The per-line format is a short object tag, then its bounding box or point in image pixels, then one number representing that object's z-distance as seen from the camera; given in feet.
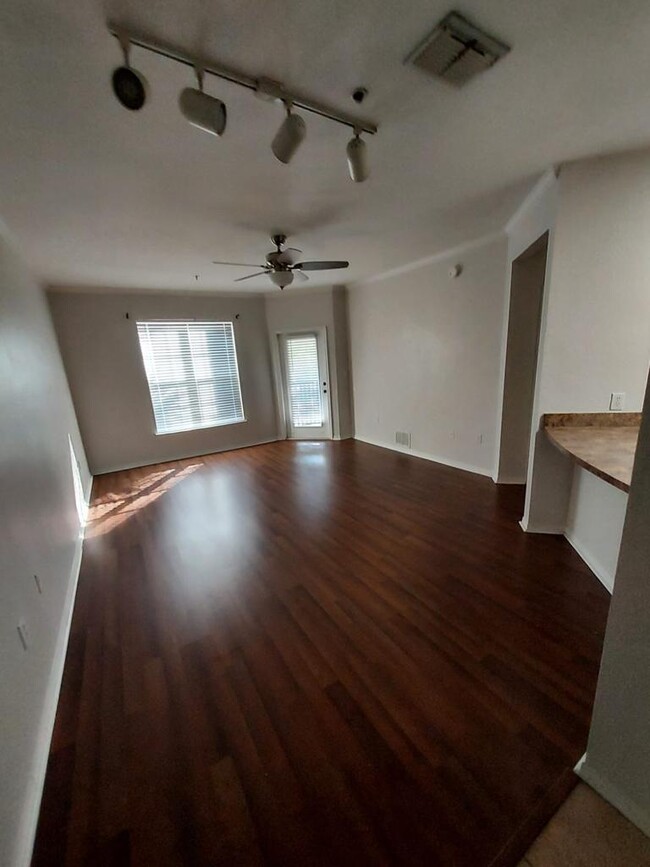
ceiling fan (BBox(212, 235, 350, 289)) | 9.50
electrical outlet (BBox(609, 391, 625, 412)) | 7.11
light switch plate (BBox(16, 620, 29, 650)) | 4.34
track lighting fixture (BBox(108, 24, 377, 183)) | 3.66
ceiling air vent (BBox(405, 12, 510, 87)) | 3.65
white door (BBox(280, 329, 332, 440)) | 18.20
